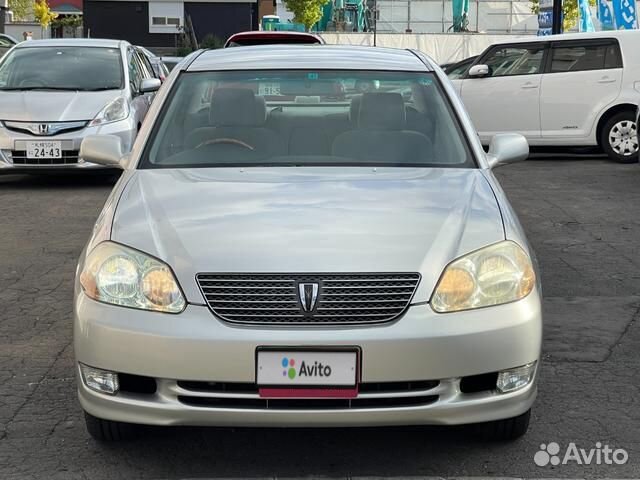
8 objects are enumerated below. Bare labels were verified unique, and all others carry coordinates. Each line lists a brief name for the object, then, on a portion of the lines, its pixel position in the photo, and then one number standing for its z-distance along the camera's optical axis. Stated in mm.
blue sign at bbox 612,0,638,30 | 20062
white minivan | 12758
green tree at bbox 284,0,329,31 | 40781
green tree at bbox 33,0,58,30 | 54994
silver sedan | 3277
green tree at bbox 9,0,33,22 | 60500
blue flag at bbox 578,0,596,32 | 22598
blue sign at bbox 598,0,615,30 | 21014
